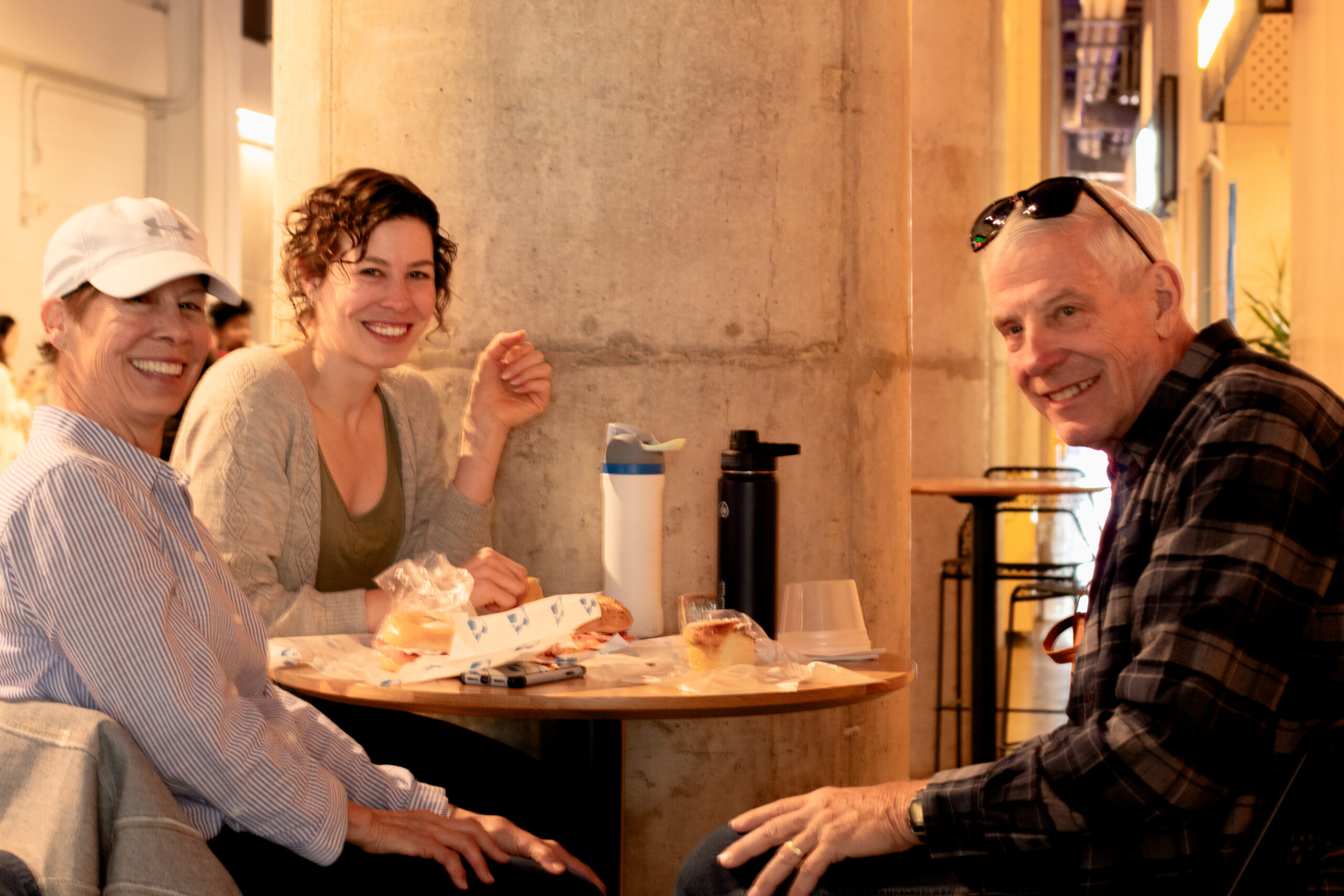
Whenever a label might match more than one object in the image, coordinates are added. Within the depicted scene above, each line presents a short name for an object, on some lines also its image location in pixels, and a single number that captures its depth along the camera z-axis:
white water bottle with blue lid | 2.44
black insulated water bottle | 2.34
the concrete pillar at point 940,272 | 5.11
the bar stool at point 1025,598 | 4.91
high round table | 4.07
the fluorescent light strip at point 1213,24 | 5.91
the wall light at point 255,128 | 10.94
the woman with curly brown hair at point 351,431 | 2.29
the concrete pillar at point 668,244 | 2.69
